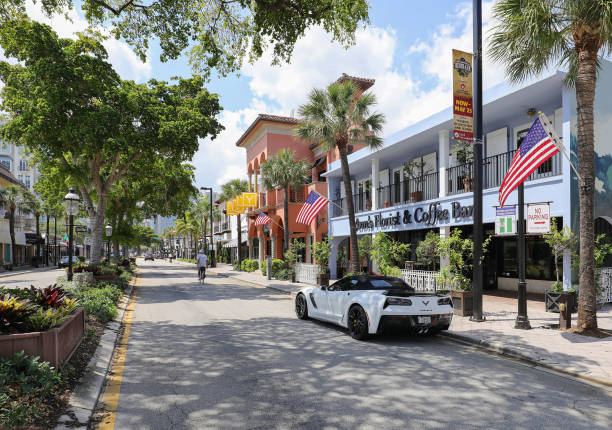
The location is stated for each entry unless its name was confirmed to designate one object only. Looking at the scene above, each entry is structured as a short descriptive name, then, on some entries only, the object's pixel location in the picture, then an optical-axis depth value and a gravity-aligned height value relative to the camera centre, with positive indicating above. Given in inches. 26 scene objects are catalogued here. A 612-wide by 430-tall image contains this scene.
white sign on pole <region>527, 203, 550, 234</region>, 366.3 +14.5
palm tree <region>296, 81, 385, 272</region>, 673.6 +188.5
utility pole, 398.6 +68.5
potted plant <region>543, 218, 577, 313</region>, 437.7 -14.9
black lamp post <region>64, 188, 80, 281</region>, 524.4 +39.7
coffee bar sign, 615.8 +30.9
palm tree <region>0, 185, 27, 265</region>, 1806.1 +164.6
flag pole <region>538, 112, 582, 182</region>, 354.6 +90.4
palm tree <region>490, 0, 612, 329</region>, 325.7 +155.2
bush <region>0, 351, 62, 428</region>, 149.9 -62.8
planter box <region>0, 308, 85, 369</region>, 191.3 -52.1
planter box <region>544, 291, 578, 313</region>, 421.7 -69.8
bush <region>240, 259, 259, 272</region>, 1400.1 -100.6
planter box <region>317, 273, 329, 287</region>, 810.8 -83.9
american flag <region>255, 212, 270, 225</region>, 1229.7 +48.8
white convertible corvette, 317.1 -57.3
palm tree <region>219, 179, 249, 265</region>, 1878.7 +220.3
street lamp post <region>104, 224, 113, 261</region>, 1188.2 +14.4
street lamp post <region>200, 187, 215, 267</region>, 1897.4 -107.6
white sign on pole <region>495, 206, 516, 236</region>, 402.0 +15.0
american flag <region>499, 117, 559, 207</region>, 373.1 +75.2
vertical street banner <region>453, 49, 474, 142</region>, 398.9 +133.7
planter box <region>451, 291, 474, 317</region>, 438.3 -72.2
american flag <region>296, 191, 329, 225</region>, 828.7 +57.0
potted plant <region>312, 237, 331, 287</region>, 813.2 -44.7
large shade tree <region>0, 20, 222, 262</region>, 584.4 +200.3
